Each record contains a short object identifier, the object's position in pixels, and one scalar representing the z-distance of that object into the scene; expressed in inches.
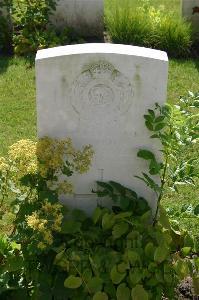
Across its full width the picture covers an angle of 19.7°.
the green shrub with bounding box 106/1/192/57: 279.3
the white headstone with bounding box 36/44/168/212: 124.0
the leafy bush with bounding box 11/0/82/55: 276.1
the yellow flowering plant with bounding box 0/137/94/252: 118.2
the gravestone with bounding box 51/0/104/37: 299.7
